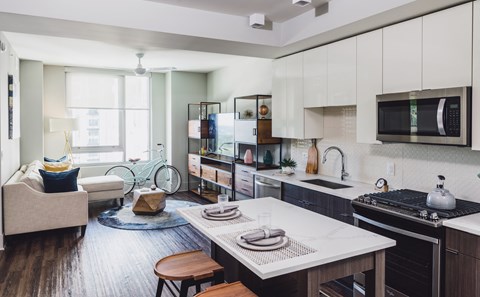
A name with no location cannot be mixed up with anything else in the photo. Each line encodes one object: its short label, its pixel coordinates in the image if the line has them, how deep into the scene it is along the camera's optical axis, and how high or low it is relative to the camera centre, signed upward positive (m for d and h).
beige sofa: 4.30 -0.90
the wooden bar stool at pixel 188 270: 2.10 -0.81
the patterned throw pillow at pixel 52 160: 6.13 -0.40
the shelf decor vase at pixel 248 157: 5.46 -0.31
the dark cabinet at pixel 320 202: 3.12 -0.64
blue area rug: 5.08 -1.27
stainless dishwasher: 4.16 -0.62
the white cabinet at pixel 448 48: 2.44 +0.64
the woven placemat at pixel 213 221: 2.19 -0.54
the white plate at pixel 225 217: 2.28 -0.52
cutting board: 4.36 -0.27
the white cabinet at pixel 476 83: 2.38 +0.37
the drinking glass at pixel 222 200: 2.43 -0.44
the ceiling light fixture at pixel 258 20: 3.55 +1.18
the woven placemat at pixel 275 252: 1.63 -0.56
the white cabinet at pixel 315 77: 3.77 +0.66
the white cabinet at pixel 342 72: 3.38 +0.64
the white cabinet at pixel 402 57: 2.76 +0.66
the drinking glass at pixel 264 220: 2.13 -0.51
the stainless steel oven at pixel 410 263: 2.30 -0.87
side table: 5.54 -1.04
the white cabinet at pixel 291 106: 4.17 +0.38
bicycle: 7.37 -0.81
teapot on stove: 2.44 -0.43
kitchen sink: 3.57 -0.49
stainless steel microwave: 2.43 +0.16
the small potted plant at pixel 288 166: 4.38 -0.36
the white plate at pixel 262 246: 1.74 -0.54
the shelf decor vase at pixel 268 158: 5.29 -0.32
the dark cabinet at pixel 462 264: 2.12 -0.78
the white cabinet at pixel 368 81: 3.12 +0.50
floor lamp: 6.46 +0.22
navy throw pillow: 4.57 -0.59
